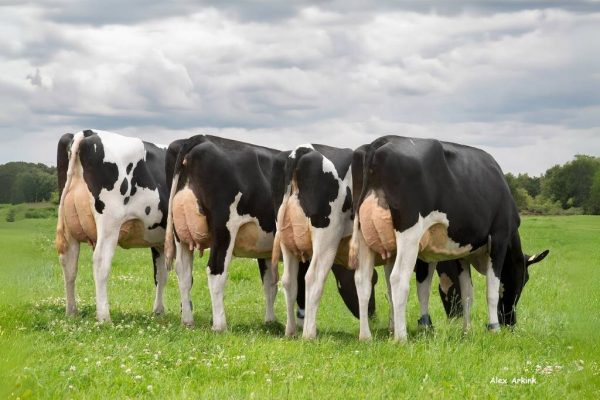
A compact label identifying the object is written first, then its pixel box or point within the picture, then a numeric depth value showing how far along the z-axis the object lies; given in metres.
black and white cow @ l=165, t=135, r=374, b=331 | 13.70
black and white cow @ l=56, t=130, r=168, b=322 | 14.19
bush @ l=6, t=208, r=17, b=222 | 23.95
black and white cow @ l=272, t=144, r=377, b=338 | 12.98
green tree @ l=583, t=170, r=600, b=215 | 58.27
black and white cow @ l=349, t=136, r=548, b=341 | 12.23
